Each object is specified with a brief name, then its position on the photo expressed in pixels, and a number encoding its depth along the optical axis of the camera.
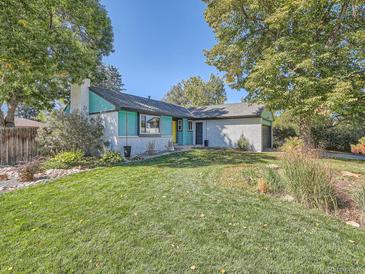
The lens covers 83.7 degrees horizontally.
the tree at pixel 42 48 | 8.56
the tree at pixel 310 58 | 9.79
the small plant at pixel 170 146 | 15.14
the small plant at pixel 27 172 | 6.84
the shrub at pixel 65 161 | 8.54
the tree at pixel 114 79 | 35.66
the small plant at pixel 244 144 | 16.59
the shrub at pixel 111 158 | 9.76
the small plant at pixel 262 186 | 5.49
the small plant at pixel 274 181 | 5.50
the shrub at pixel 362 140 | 16.74
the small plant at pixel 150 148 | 13.10
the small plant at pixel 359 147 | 16.45
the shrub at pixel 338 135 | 18.39
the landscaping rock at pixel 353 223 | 3.83
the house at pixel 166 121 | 12.05
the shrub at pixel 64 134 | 10.51
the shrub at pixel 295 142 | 6.45
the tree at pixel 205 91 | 40.88
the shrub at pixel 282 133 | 20.36
